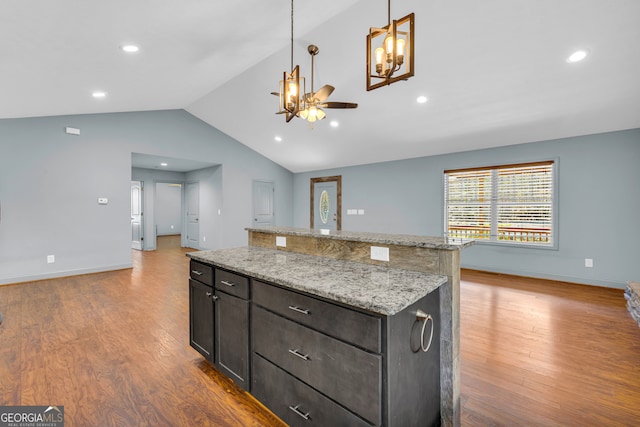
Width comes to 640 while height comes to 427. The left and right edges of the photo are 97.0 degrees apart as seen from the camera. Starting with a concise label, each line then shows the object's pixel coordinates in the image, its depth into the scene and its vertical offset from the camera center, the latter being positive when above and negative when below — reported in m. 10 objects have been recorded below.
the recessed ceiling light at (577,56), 2.99 +1.65
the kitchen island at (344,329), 1.17 -0.59
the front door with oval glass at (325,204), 7.78 +0.14
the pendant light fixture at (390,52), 1.75 +1.01
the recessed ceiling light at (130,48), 2.84 +1.65
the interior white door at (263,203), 7.82 +0.18
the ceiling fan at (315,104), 3.01 +1.16
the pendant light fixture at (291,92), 2.61 +1.09
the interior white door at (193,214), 8.03 -0.14
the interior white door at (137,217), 7.87 -0.21
